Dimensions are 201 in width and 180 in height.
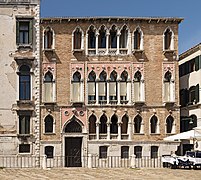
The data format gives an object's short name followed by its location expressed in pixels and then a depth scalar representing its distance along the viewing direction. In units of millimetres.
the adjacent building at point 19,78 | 37594
